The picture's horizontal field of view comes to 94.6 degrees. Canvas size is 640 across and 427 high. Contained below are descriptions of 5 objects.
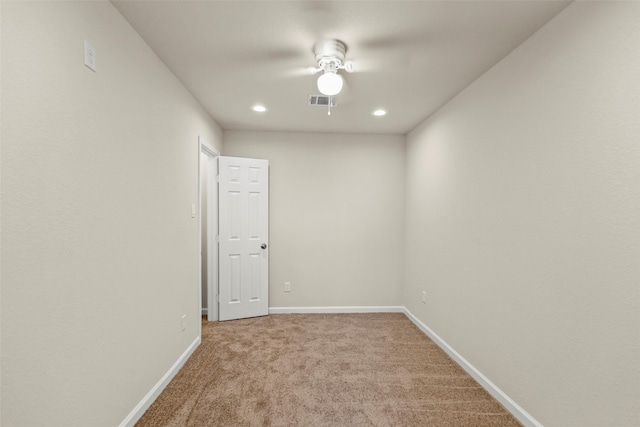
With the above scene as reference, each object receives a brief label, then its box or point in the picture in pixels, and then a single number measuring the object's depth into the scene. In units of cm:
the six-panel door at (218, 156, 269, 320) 371
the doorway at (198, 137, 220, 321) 369
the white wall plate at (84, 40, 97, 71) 143
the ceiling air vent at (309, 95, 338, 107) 277
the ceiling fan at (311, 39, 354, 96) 195
